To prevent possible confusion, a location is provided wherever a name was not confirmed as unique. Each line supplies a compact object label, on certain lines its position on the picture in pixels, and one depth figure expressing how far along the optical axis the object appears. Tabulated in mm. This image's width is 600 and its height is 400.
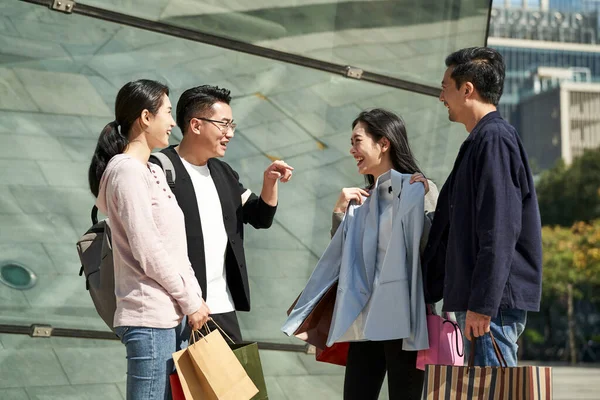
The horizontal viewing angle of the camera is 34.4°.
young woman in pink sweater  3426
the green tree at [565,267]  45375
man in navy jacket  3316
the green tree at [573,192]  59250
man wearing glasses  3996
